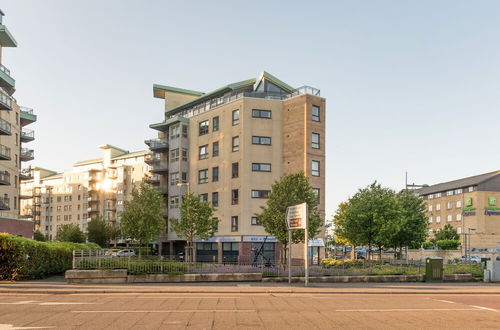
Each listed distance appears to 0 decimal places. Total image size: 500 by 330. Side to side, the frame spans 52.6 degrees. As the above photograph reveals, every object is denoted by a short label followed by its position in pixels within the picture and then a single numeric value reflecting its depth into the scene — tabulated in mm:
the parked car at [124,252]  66881
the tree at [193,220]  44344
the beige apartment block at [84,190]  113875
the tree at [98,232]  83812
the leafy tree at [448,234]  95062
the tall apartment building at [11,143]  53347
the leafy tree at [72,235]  76875
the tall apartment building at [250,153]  54125
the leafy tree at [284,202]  33406
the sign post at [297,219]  25203
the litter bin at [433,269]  29312
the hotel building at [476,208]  98438
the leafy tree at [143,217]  47438
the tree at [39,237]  70725
